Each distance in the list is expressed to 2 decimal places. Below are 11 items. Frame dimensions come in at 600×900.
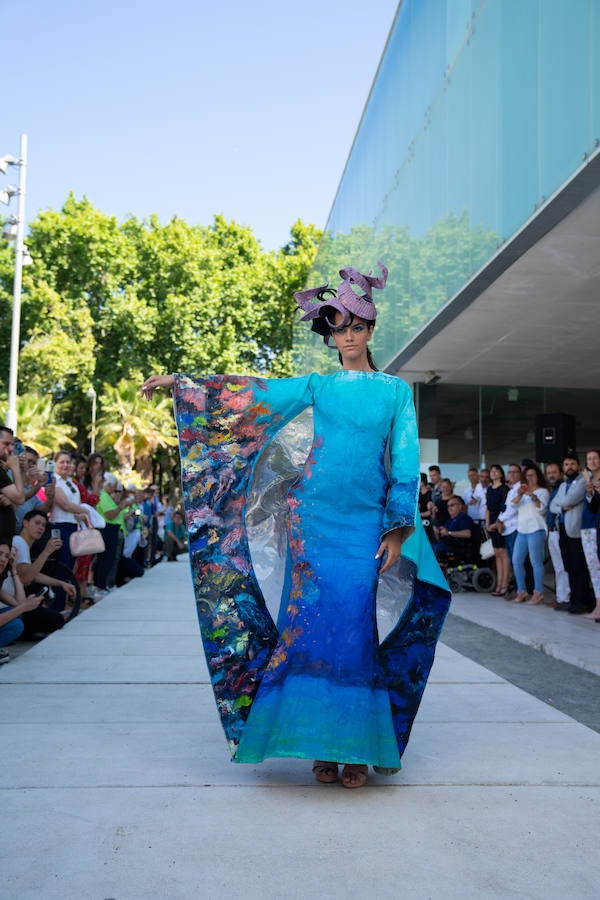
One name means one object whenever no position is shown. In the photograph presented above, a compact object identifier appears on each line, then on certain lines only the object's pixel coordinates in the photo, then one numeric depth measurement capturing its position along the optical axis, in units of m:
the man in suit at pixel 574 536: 8.91
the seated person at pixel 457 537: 11.83
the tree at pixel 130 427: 33.25
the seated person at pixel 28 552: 6.85
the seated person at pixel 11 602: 5.79
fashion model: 3.21
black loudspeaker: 12.45
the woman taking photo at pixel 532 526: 10.01
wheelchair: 11.64
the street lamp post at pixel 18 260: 17.02
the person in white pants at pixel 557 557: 9.51
